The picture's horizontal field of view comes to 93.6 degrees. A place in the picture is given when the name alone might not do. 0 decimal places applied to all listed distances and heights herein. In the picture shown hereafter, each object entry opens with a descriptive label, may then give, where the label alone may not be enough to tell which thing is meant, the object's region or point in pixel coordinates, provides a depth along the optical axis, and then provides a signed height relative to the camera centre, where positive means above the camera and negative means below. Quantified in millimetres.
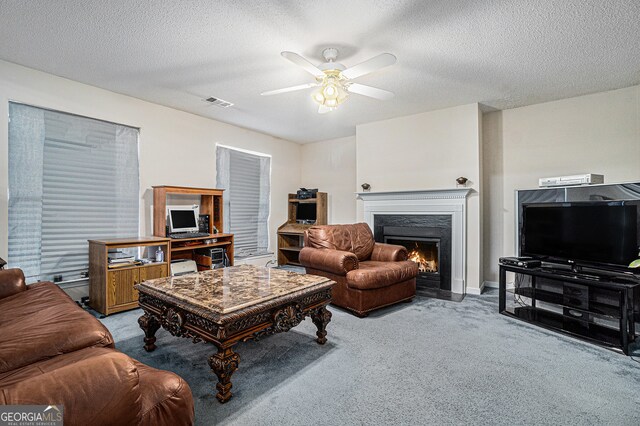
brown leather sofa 759 -573
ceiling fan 2271 +1152
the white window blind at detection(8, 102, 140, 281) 3059 +306
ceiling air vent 3927 +1500
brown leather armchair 3131 -601
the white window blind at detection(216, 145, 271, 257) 5064 +338
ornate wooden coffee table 1718 -599
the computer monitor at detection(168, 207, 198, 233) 4039 -67
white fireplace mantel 4051 +82
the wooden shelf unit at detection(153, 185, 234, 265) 3885 -61
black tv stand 2436 -861
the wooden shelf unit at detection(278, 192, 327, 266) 5762 -305
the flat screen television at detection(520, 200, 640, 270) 2682 -193
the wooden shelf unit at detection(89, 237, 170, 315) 3094 -680
